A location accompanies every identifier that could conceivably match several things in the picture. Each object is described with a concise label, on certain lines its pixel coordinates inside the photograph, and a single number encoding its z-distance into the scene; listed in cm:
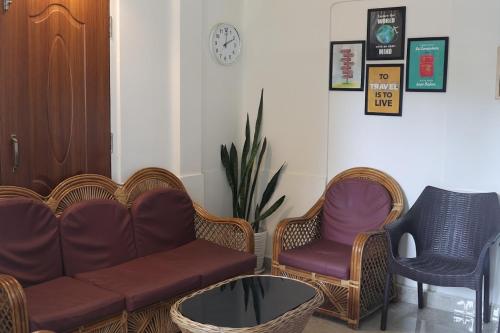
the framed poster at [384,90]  410
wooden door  327
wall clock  457
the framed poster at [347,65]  426
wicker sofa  285
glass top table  275
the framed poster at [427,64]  390
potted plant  466
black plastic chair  338
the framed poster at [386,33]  405
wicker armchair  362
